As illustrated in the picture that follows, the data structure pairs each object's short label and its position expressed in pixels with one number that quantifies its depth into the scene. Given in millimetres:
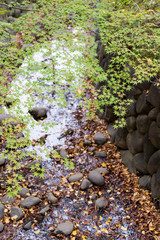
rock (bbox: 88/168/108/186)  5414
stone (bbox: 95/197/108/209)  4914
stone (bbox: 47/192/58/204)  5039
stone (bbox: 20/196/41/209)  4914
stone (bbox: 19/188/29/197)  5216
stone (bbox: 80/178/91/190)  5363
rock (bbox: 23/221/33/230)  4464
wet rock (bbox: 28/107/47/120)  7777
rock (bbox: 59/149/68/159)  6355
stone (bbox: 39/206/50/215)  4797
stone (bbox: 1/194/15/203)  5013
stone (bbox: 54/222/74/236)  4336
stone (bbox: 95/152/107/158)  6293
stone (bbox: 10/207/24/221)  4656
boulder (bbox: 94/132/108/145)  6676
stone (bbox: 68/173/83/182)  5602
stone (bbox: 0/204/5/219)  4676
